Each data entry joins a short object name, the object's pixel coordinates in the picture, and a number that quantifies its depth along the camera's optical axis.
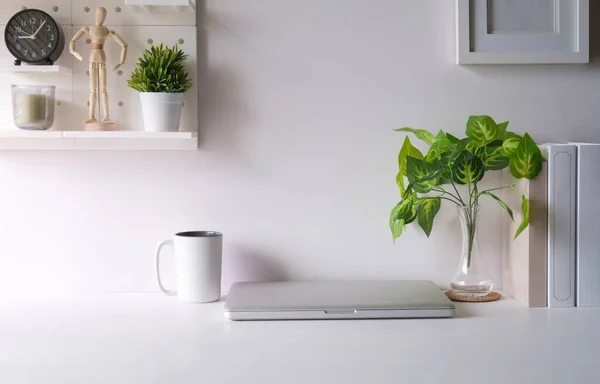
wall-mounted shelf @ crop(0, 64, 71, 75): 1.30
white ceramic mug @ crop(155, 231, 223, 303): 1.28
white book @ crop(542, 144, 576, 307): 1.24
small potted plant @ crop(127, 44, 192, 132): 1.28
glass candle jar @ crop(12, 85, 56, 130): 1.27
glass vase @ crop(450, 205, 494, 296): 1.32
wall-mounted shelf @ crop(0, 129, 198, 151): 1.36
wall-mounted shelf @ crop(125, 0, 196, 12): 1.27
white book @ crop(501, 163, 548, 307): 1.25
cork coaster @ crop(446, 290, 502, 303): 1.30
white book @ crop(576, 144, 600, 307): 1.24
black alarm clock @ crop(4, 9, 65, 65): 1.32
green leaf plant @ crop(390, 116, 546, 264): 1.25
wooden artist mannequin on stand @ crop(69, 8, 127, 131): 1.30
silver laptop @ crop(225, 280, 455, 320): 1.17
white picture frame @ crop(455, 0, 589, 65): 1.38
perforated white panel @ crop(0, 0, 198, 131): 1.36
